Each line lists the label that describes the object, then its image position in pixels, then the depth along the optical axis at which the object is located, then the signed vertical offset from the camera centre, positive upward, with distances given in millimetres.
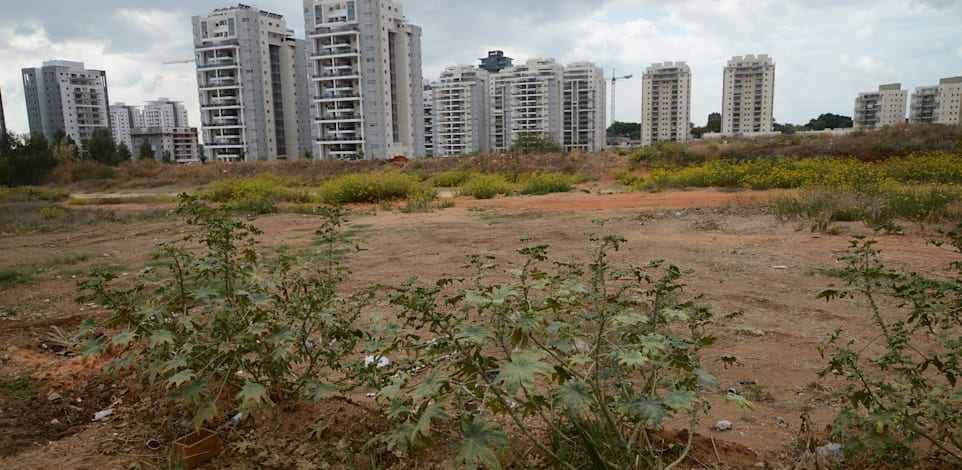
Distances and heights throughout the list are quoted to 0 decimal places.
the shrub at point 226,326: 2447 -694
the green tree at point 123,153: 54953 +998
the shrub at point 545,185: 18984 -1006
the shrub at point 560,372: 1672 -648
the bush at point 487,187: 18234 -1009
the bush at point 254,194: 14909 -985
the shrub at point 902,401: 2049 -871
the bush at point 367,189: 17953 -923
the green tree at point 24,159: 36250 +453
